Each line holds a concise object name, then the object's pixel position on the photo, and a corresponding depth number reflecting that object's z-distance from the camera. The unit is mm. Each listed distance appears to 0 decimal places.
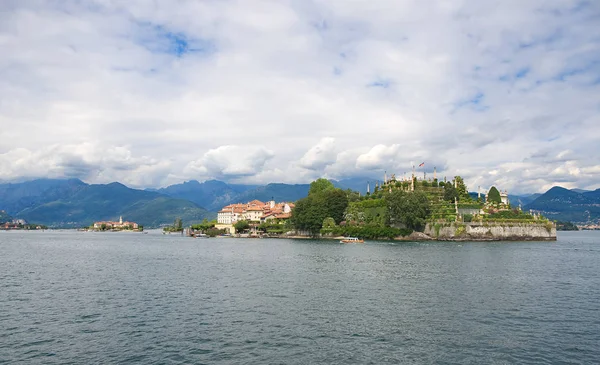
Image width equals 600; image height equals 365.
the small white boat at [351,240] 123062
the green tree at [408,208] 125688
